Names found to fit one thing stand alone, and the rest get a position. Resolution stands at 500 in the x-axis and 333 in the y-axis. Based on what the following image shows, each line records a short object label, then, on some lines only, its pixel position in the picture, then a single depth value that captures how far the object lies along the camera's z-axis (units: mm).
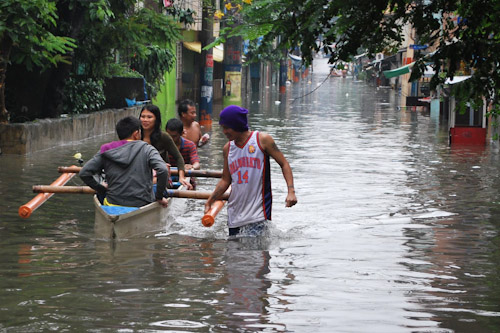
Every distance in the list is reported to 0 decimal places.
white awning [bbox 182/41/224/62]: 41875
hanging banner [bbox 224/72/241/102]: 51469
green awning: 36781
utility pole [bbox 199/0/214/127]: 27250
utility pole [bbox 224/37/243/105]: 51562
